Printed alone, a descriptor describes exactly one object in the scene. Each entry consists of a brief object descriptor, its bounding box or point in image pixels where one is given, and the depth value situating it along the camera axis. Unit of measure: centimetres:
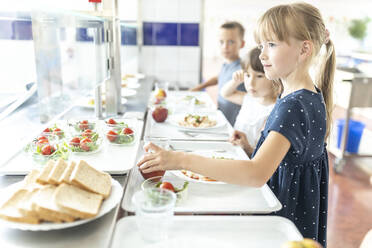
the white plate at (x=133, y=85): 277
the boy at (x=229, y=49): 246
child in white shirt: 170
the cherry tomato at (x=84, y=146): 117
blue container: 336
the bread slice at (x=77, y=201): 73
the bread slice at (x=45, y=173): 80
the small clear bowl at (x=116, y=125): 136
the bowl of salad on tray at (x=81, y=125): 131
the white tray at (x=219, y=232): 77
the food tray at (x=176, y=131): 157
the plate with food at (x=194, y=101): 220
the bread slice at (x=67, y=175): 81
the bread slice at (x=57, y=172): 80
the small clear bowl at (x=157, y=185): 92
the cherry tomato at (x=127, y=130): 132
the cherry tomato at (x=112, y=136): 128
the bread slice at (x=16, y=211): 72
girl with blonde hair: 93
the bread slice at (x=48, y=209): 71
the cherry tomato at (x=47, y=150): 104
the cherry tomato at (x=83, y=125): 132
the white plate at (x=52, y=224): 71
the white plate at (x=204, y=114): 169
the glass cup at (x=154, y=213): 73
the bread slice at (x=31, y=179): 84
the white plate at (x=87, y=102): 197
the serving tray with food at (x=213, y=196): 91
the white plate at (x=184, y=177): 104
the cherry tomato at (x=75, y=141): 116
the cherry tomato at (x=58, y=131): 120
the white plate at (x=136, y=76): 310
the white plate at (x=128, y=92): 244
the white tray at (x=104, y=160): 103
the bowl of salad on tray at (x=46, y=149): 103
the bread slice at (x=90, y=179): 82
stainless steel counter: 72
